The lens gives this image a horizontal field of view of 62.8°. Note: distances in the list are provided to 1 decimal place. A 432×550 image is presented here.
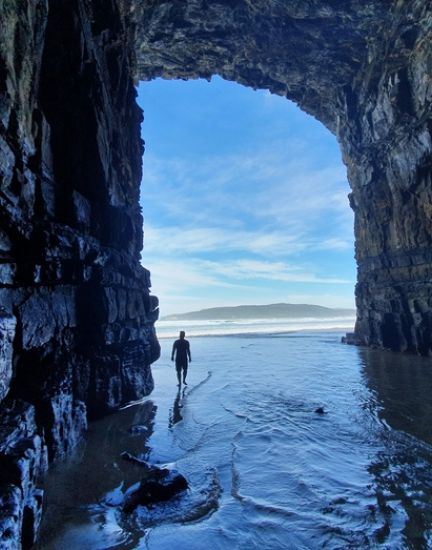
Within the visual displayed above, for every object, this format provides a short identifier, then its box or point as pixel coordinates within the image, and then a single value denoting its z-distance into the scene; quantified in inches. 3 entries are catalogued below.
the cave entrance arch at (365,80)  949.2
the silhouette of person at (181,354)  617.4
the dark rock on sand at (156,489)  222.1
